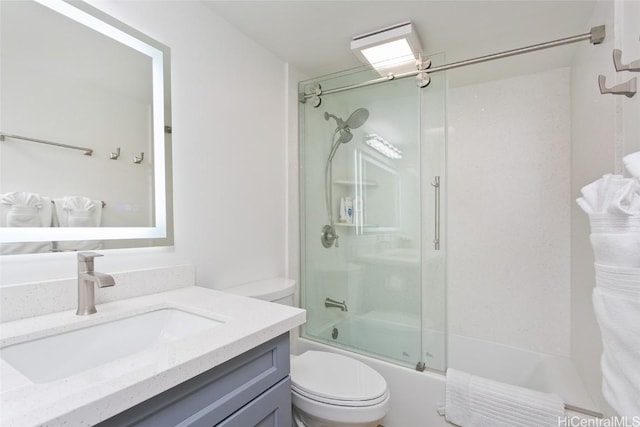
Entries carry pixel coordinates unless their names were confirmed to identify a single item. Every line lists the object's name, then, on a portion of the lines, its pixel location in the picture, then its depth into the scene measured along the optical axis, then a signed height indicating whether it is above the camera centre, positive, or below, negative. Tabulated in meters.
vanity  0.53 -0.34
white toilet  1.22 -0.76
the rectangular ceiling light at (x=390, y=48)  1.62 +0.92
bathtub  1.57 -0.95
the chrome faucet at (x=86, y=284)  0.92 -0.22
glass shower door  1.90 -0.05
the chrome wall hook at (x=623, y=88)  0.94 +0.39
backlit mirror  0.91 +0.28
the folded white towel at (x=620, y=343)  0.65 -0.30
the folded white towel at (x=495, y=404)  1.33 -0.88
